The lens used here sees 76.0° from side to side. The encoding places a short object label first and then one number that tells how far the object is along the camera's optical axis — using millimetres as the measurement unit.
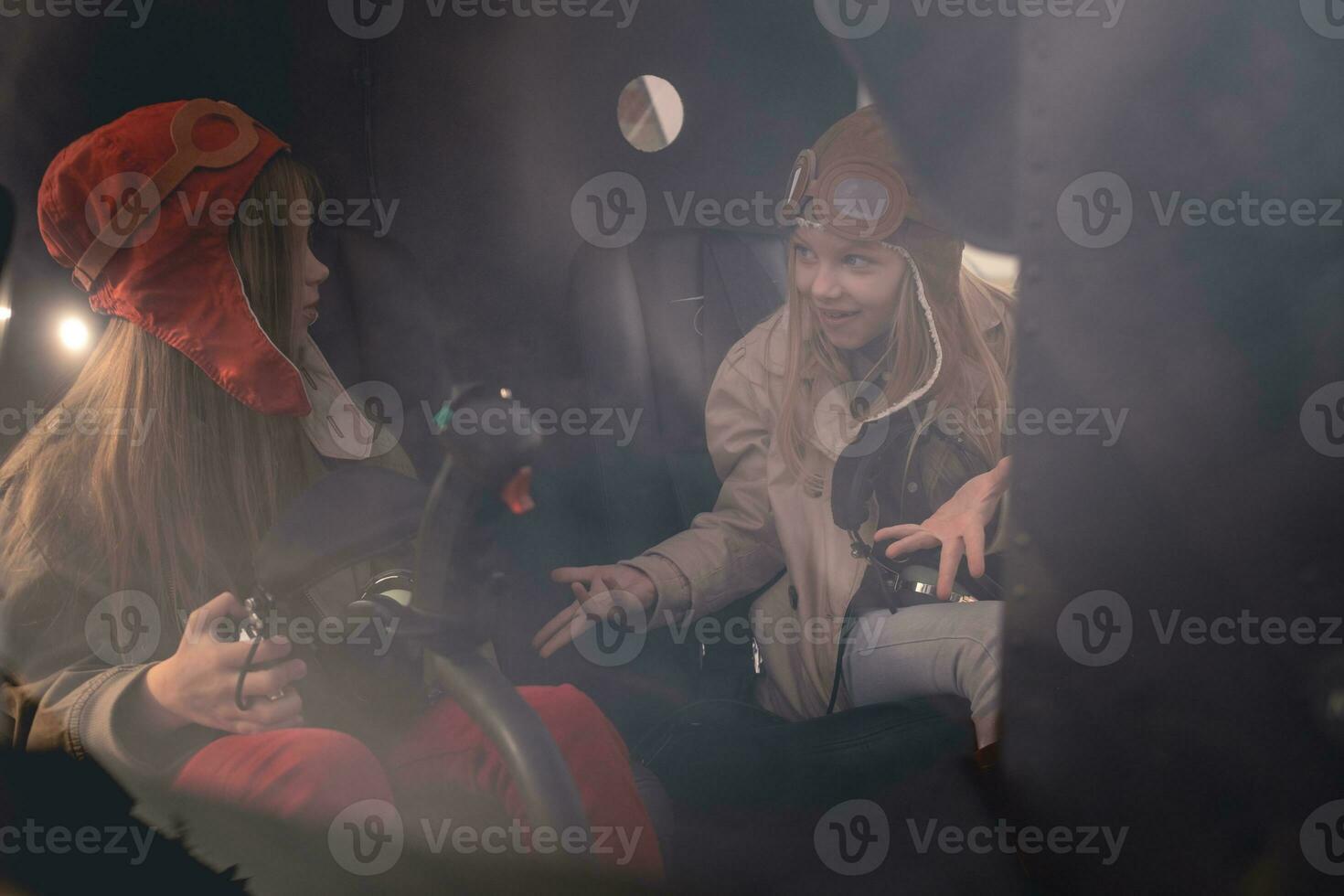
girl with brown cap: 1324
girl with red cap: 1261
